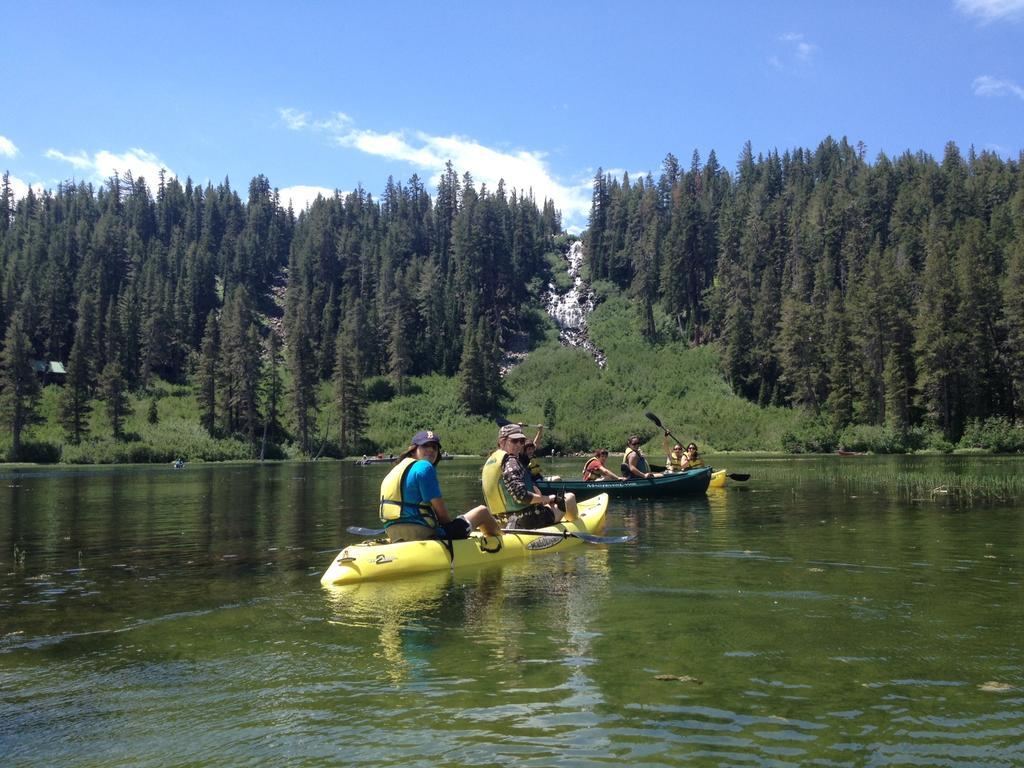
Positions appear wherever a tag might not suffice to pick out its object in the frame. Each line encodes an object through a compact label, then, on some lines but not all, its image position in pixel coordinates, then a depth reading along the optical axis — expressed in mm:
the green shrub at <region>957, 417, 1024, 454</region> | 58375
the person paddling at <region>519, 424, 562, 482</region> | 16884
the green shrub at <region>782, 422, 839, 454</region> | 68312
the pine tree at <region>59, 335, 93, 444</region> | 78938
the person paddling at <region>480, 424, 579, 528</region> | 15680
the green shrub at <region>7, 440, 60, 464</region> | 72312
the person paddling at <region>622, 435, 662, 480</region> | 27578
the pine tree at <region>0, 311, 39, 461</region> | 74500
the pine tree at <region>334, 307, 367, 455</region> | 85750
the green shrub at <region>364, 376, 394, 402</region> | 105312
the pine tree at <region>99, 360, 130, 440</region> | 82375
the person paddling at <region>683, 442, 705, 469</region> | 32353
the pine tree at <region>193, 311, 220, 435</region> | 87750
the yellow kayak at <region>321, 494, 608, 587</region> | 12164
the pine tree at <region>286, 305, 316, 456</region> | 84500
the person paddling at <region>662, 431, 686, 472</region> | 32300
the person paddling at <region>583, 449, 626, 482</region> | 27458
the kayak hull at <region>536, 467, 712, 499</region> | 26938
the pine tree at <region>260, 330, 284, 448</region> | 86500
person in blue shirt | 12539
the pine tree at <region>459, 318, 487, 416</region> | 97875
